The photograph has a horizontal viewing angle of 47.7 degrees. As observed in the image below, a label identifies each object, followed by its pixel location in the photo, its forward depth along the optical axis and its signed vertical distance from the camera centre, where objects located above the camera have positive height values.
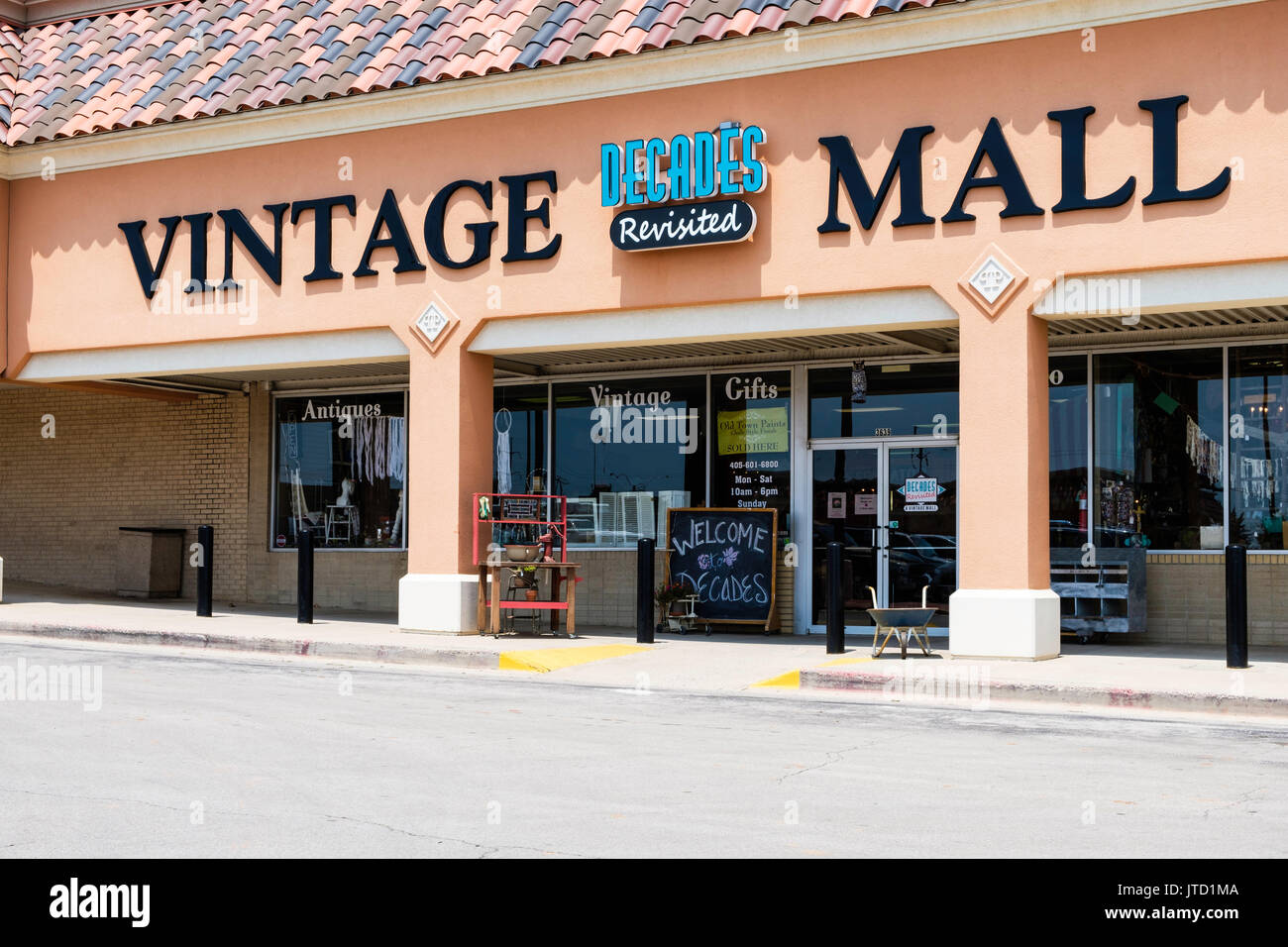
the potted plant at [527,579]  15.91 -0.65
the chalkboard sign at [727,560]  17.03 -0.47
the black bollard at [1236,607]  12.09 -0.74
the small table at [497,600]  15.66 -0.88
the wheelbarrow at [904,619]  13.56 -0.93
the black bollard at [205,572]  17.11 -0.60
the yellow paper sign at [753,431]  17.33 +1.06
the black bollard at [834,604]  14.16 -0.82
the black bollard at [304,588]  16.70 -0.79
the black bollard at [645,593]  15.29 -0.78
